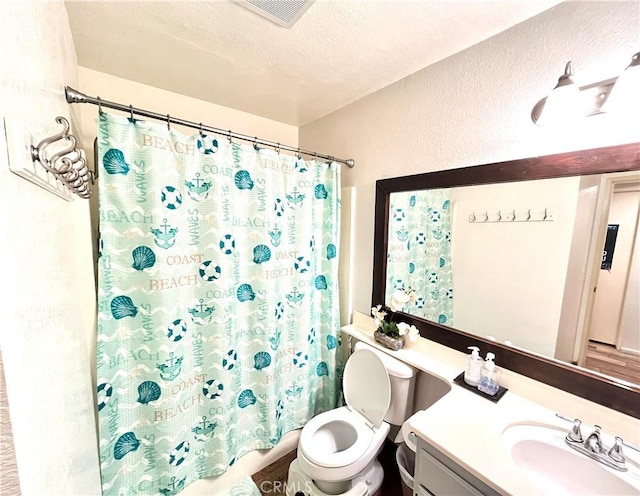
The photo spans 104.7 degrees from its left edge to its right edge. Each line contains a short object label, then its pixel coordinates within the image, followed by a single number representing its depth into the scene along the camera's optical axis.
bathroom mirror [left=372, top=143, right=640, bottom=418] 0.90
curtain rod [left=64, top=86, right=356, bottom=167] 0.98
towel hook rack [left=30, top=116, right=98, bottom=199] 0.54
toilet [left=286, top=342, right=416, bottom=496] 1.26
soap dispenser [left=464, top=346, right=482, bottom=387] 1.16
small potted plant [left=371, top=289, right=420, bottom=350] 1.50
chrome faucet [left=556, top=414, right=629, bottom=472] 0.80
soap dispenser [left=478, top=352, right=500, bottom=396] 1.11
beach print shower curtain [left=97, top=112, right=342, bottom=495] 1.13
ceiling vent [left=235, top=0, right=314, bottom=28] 0.98
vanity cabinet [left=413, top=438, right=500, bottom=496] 0.81
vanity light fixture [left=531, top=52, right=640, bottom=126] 0.82
